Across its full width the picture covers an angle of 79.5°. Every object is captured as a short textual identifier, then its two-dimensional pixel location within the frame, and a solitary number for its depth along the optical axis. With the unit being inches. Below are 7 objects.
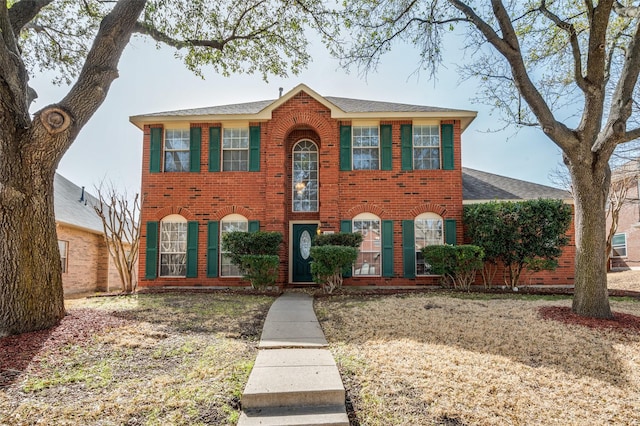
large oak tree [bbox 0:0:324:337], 205.8
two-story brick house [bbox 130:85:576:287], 449.1
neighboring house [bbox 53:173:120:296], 536.4
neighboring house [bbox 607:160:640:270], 740.0
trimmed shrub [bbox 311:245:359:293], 377.1
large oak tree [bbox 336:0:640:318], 251.1
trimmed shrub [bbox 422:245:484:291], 395.2
